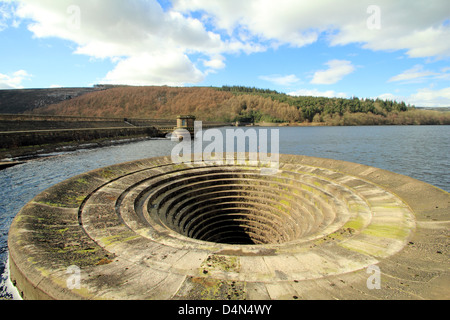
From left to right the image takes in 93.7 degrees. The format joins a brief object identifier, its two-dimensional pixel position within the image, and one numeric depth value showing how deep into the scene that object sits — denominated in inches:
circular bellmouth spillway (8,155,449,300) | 189.3
